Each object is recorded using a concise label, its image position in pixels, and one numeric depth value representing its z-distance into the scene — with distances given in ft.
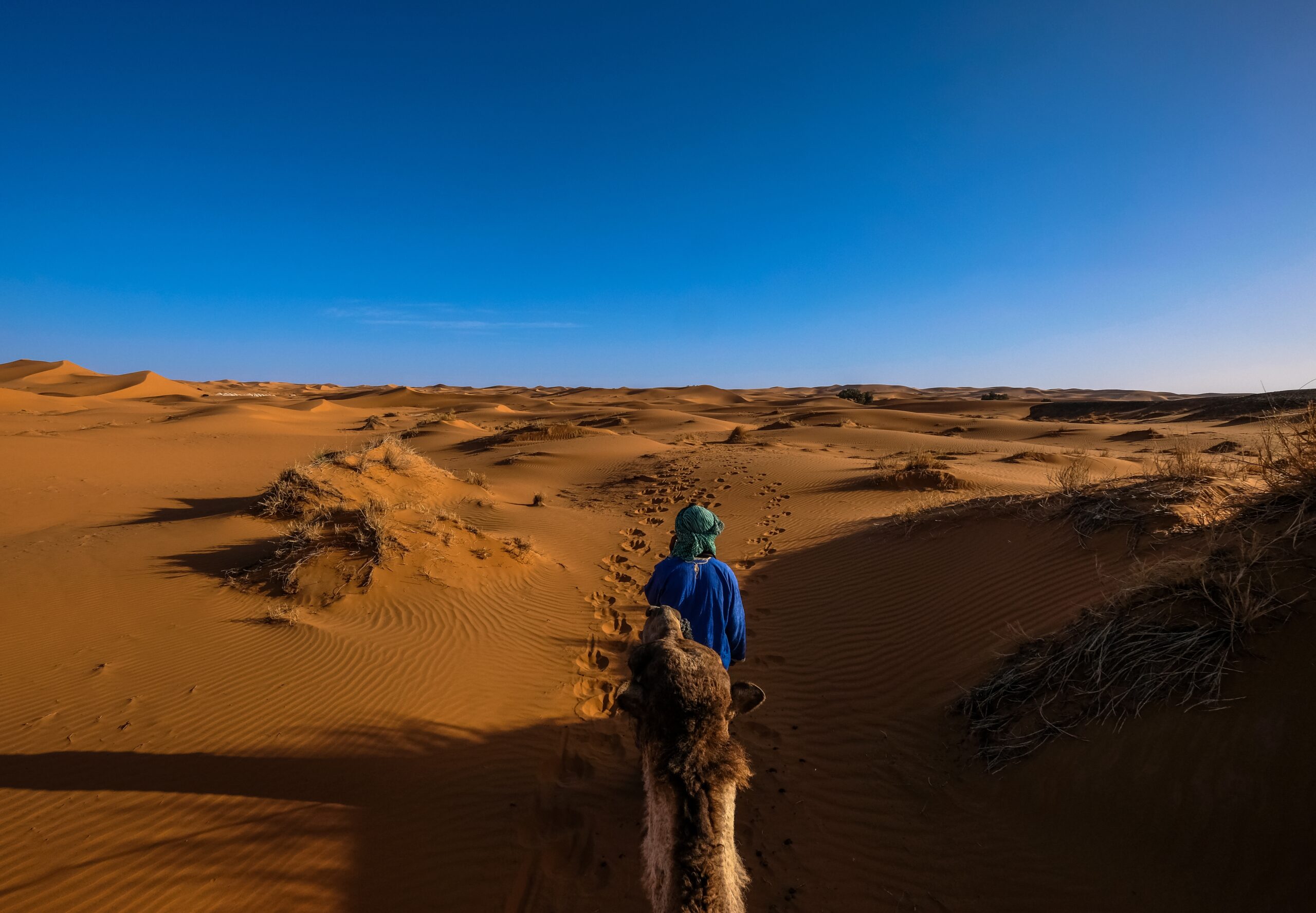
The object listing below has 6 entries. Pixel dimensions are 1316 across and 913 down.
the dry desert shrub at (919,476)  37.35
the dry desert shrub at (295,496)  28.07
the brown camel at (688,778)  4.91
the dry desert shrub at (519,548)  26.22
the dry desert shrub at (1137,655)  8.92
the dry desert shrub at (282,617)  18.15
